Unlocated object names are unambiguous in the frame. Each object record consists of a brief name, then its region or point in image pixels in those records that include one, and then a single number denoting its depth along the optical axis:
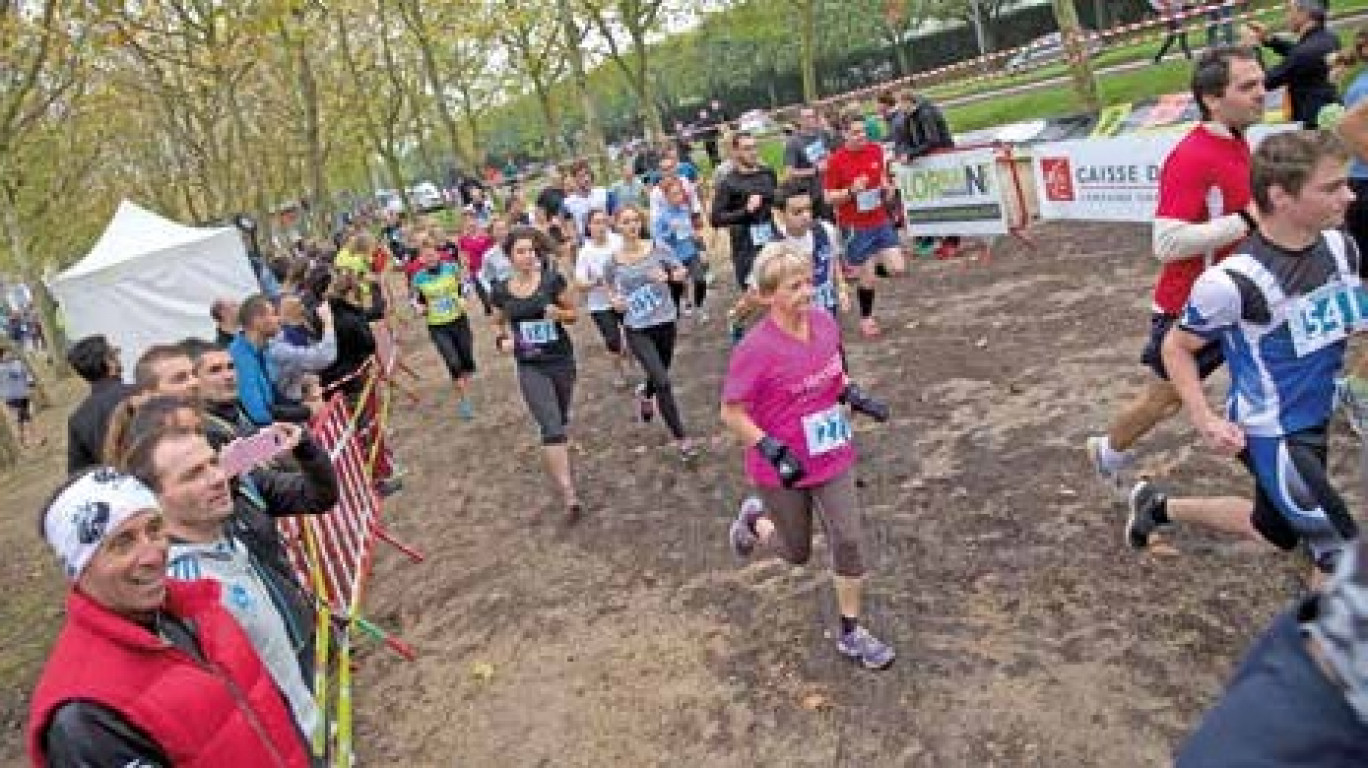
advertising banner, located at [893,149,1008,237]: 12.39
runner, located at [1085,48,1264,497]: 4.71
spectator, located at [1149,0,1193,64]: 22.14
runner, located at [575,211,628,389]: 9.77
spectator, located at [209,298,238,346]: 8.28
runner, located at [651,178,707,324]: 12.38
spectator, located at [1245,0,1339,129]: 8.66
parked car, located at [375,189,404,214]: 68.31
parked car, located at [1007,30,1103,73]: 34.94
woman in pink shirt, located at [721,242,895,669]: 4.76
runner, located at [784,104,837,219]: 12.18
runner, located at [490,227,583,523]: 7.64
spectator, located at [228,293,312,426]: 7.71
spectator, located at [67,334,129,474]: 6.29
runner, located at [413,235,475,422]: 11.34
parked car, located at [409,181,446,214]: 61.97
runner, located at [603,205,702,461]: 8.22
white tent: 19.11
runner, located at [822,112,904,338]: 10.12
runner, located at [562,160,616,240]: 17.78
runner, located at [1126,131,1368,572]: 3.72
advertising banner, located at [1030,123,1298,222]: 10.89
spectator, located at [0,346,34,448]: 18.80
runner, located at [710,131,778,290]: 9.52
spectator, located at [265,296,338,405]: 8.50
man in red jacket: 2.22
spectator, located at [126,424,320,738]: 3.12
